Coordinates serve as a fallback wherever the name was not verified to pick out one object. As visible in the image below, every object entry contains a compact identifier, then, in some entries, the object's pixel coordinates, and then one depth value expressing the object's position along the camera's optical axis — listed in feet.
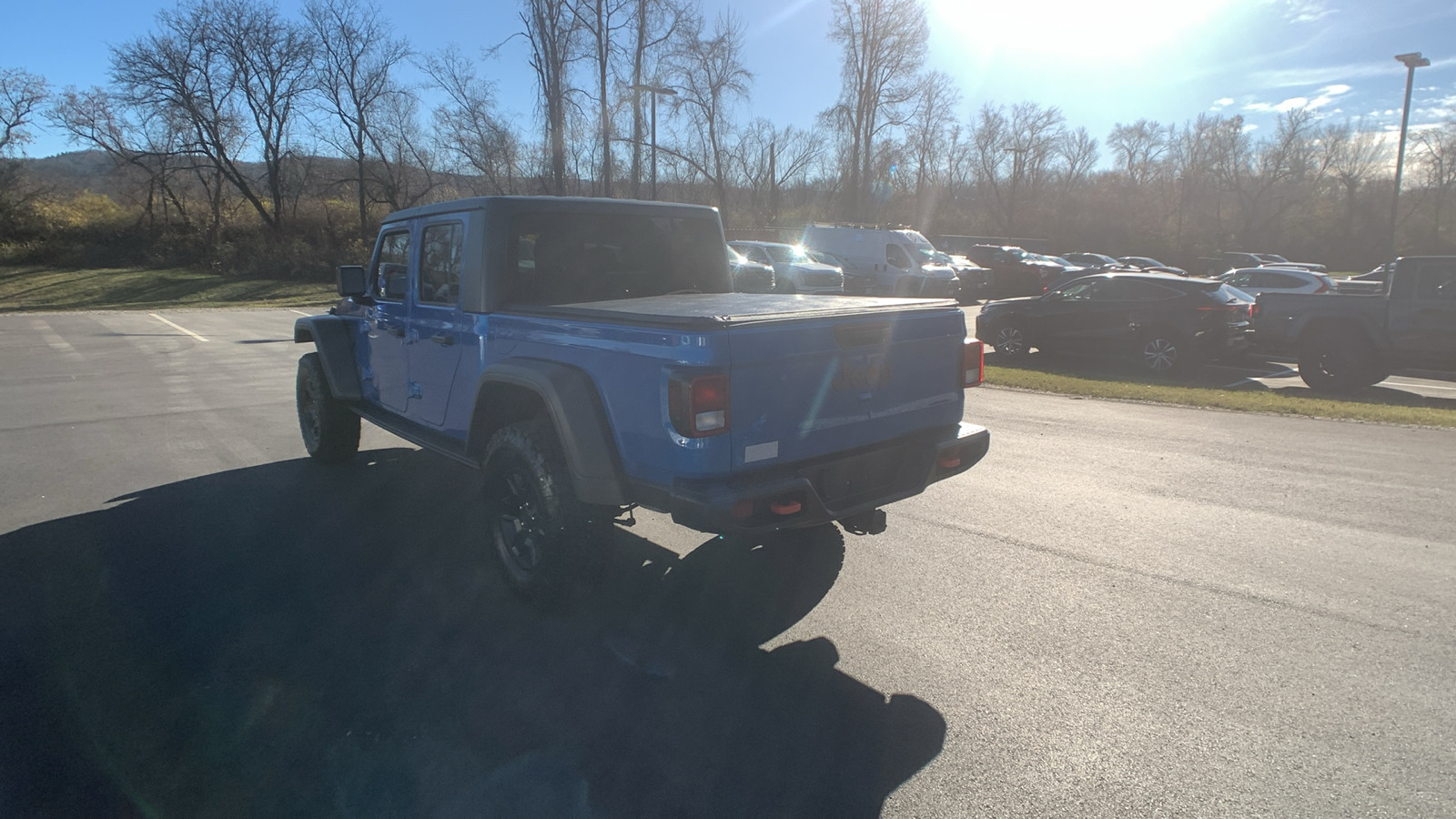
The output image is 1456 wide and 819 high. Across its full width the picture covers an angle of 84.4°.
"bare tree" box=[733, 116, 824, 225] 171.73
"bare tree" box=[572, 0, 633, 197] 89.04
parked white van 80.89
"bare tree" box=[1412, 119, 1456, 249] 174.70
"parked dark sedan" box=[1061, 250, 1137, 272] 101.60
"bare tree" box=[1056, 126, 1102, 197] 225.56
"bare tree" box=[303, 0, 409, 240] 116.06
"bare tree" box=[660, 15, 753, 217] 100.94
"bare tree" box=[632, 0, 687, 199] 90.98
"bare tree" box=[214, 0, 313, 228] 112.47
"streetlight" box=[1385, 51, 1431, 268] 84.23
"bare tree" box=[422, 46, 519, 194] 112.27
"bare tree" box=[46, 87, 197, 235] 112.37
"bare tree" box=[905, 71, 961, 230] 185.78
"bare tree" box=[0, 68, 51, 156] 110.11
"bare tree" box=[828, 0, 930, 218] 126.82
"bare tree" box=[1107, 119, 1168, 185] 232.94
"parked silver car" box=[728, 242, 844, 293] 68.03
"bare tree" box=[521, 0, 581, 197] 88.12
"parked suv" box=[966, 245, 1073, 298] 91.35
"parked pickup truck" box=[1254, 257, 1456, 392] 34.47
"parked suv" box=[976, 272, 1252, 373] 40.45
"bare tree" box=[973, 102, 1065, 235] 204.64
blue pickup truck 10.82
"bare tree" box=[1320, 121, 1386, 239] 197.33
